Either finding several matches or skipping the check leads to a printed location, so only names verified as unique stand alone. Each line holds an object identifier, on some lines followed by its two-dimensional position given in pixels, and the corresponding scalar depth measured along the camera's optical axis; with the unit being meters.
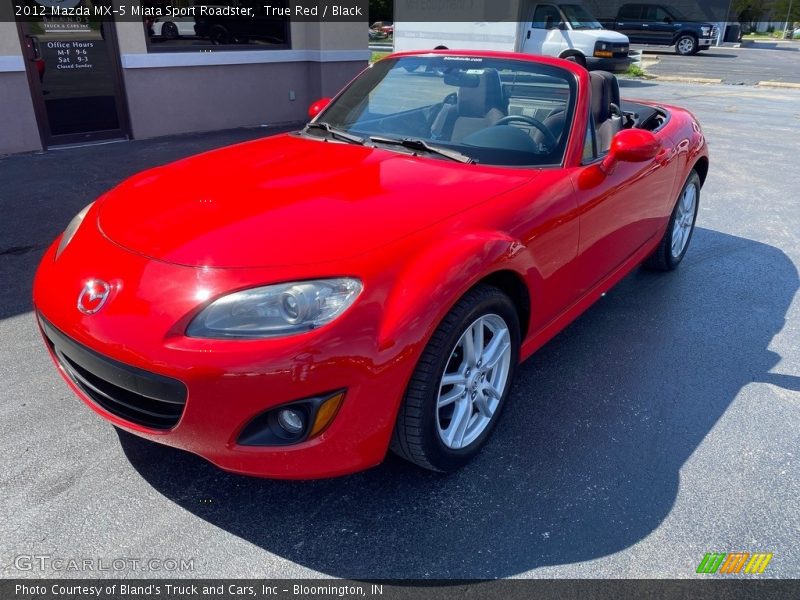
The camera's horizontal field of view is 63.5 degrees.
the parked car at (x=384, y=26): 39.63
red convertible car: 2.00
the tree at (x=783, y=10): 55.56
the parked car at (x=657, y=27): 27.63
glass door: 7.43
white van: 15.94
